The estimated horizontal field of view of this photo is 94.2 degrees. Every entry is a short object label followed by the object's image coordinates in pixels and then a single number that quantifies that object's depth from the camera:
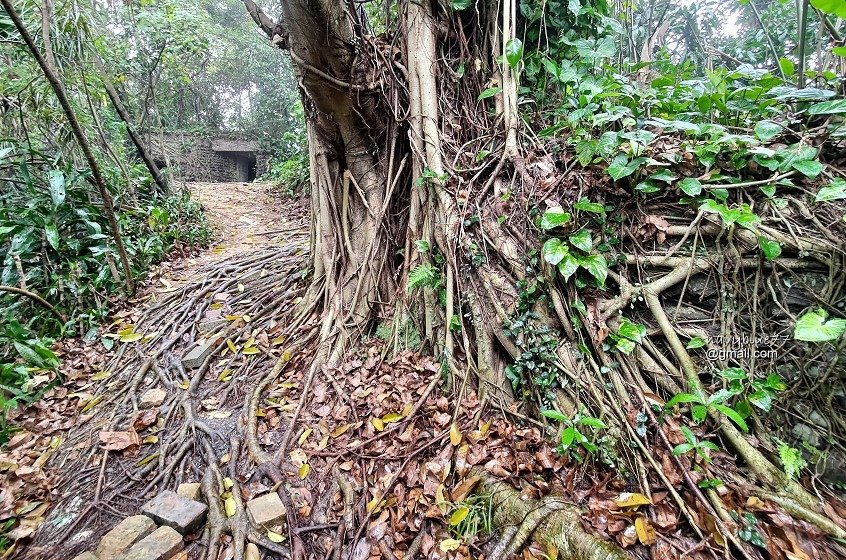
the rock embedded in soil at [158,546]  1.94
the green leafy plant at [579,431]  1.92
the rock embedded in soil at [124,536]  1.99
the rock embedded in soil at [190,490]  2.35
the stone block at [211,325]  3.84
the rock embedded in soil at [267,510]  2.14
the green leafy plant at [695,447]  1.78
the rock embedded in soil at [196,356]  3.41
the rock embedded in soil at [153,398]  3.05
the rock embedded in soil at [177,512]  2.12
